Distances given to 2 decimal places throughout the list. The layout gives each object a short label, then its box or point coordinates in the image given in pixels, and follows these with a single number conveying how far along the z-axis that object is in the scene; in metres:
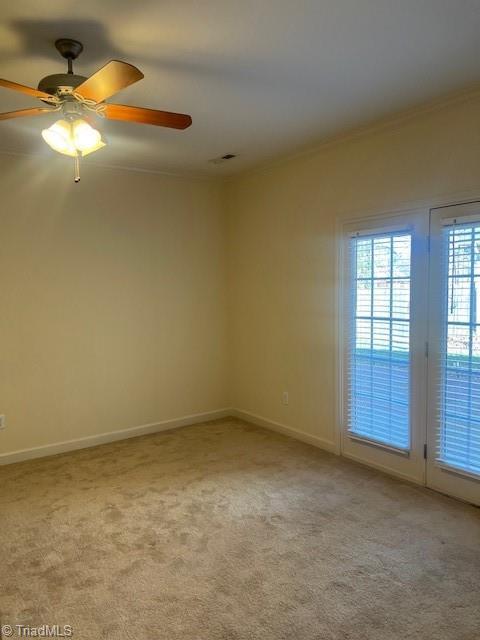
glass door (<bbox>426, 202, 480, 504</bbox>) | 2.96
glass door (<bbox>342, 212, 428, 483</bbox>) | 3.31
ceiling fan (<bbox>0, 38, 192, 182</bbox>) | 2.06
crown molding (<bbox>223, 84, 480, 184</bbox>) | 2.92
